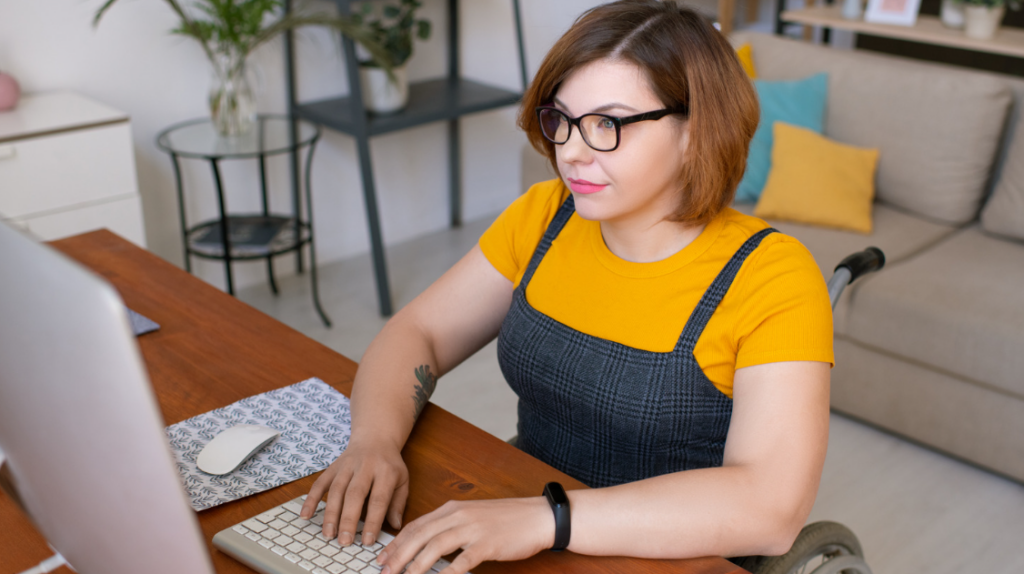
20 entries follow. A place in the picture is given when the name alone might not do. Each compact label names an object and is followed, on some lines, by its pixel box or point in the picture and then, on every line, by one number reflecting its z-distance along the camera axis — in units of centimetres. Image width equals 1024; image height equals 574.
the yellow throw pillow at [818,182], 258
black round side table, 253
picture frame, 349
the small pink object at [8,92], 229
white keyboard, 80
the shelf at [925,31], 319
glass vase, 262
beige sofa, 215
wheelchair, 105
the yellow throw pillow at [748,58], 298
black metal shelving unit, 282
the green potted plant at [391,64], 292
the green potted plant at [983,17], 319
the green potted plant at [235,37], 253
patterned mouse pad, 94
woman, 87
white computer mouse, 96
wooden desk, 85
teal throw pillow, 276
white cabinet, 218
